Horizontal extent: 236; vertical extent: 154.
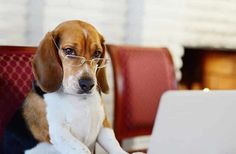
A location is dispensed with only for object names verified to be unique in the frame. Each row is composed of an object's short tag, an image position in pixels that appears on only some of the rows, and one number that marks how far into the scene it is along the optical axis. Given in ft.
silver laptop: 4.49
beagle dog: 5.19
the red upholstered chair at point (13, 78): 6.21
